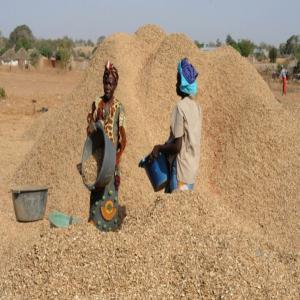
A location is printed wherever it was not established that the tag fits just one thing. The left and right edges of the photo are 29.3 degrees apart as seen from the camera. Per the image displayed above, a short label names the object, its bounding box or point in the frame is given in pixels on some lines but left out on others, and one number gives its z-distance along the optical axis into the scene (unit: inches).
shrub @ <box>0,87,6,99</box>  703.7
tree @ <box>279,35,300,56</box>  2153.7
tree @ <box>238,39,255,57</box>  1578.0
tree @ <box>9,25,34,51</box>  2918.8
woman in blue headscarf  148.3
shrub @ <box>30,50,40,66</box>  1475.1
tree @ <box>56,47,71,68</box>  1419.8
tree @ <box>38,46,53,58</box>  1802.4
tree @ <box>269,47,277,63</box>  1600.6
